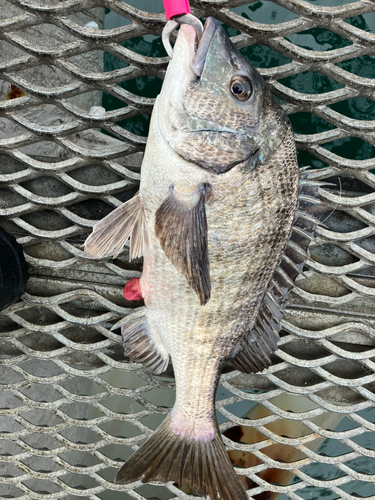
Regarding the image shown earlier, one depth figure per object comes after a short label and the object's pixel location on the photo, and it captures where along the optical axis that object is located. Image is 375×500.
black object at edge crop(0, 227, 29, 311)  0.43
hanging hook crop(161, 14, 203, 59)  0.30
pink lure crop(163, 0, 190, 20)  0.30
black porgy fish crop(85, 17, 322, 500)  0.33
